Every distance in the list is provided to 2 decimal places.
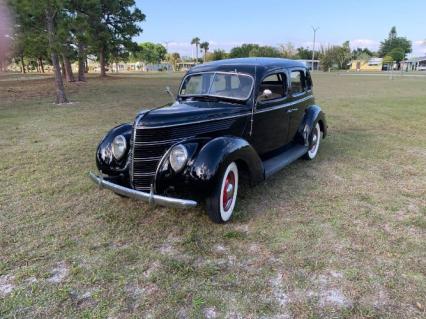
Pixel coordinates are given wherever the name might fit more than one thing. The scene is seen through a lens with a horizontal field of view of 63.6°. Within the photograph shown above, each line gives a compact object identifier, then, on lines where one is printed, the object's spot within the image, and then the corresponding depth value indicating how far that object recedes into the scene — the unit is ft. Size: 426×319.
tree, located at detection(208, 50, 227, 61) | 281.99
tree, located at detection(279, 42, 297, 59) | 274.36
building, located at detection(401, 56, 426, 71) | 274.36
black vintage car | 10.96
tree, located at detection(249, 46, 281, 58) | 234.58
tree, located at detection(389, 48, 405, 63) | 286.05
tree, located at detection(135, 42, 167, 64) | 271.49
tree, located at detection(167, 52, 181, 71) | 325.23
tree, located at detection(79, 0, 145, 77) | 87.93
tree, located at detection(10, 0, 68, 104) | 35.70
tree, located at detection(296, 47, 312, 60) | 290.97
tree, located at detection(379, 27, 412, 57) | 334.44
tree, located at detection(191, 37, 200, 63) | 329.31
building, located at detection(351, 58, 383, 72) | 273.07
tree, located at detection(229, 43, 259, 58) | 267.76
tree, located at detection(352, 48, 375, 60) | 316.40
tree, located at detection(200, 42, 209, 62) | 336.08
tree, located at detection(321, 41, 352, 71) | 248.73
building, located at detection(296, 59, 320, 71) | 263.18
